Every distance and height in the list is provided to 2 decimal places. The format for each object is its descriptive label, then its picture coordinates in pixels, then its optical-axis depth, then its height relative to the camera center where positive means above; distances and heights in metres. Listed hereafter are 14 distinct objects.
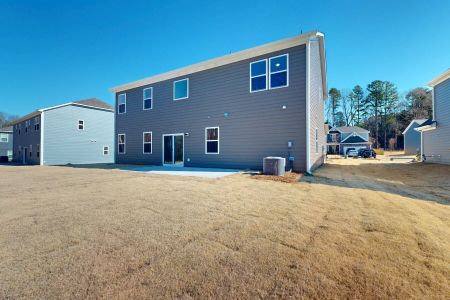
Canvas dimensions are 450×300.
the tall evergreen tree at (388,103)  44.31 +10.77
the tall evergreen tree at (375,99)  44.47 +11.73
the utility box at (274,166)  8.17 -0.58
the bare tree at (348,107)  49.72 +11.11
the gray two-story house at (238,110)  9.13 +2.28
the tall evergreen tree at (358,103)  47.75 +11.63
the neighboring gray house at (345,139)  37.72 +2.39
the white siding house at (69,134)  19.61 +1.83
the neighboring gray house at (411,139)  31.13 +1.92
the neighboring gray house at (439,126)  12.71 +1.74
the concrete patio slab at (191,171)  8.72 -0.95
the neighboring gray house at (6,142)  30.75 +1.48
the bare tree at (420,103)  40.59 +9.98
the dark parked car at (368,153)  26.79 -0.19
